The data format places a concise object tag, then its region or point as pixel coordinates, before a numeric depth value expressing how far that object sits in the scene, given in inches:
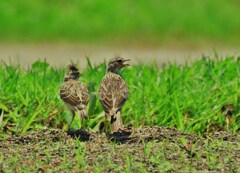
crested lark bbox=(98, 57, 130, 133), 636.1
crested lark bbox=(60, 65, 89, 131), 634.8
